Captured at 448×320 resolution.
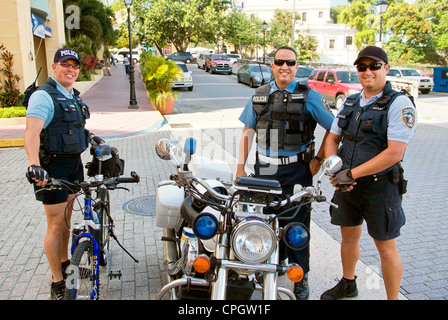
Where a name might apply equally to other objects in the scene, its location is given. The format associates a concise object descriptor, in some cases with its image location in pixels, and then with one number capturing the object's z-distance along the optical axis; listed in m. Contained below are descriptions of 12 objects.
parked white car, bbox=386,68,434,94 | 24.11
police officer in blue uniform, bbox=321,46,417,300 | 2.88
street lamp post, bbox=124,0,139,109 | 16.31
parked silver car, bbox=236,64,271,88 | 25.41
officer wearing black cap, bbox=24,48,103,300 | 3.21
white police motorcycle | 2.13
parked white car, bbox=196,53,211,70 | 41.01
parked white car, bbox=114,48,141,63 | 59.11
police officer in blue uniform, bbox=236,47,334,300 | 3.39
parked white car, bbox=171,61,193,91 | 22.80
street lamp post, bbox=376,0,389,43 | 20.12
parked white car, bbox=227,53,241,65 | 41.60
